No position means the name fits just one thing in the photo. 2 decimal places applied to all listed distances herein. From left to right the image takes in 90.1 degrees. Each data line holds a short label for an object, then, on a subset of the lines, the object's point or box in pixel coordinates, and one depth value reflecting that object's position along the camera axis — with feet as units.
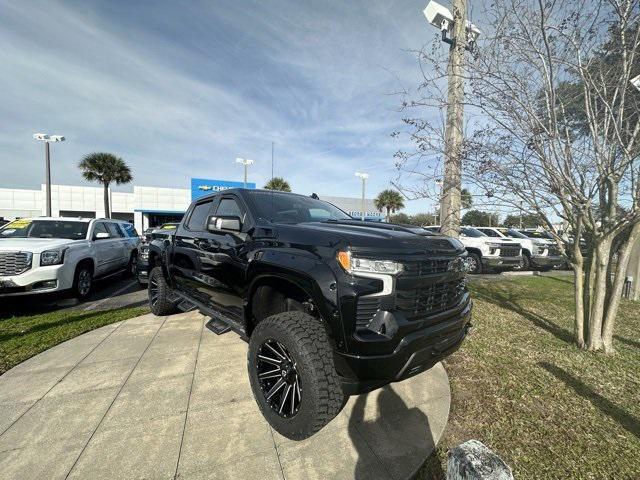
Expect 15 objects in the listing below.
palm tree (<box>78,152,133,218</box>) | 88.89
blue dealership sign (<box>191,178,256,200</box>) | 97.04
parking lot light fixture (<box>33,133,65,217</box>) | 62.34
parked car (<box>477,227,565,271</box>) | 40.63
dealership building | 116.47
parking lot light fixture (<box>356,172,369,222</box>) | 98.00
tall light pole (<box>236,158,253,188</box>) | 80.59
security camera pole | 13.56
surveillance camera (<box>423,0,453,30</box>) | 15.26
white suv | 18.34
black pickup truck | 6.86
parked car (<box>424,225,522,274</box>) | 36.91
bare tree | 11.19
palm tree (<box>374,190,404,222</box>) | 134.62
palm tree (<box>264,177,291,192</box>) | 112.20
